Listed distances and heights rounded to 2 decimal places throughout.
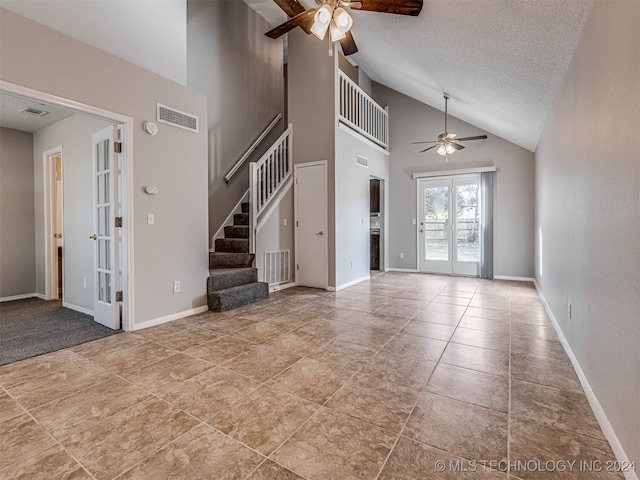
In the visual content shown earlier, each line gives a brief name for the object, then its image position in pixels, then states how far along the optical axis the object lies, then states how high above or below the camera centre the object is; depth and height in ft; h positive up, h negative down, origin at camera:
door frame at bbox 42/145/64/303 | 15.42 +0.35
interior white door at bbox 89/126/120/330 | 10.85 +0.17
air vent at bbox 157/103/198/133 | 11.36 +4.45
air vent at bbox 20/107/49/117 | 12.97 +5.29
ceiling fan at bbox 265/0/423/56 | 9.35 +6.93
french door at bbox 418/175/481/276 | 21.71 +0.63
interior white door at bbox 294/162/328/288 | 17.43 +0.57
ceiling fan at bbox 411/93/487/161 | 18.18 +5.54
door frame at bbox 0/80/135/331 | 10.41 +0.39
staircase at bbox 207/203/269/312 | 13.34 -1.85
